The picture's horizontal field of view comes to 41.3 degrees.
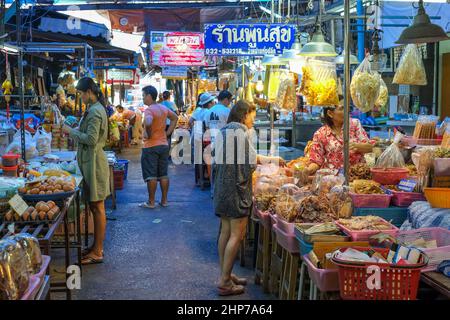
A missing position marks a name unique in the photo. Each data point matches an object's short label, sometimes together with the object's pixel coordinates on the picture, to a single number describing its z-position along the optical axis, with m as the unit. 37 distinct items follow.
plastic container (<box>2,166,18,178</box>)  6.54
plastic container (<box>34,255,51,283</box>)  3.48
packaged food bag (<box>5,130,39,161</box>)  8.45
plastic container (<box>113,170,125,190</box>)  12.36
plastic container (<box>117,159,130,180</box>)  12.67
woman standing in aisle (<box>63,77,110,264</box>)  7.15
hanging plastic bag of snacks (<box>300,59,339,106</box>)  6.72
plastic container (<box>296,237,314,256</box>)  4.53
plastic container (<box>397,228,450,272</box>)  4.32
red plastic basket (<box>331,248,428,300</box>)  3.60
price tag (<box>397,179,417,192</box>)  5.64
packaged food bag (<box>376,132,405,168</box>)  6.33
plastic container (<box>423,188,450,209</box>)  4.94
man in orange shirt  10.54
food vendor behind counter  7.05
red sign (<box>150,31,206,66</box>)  15.79
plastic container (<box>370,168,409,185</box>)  6.07
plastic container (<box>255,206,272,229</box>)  6.11
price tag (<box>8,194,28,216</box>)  4.86
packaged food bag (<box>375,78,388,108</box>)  7.47
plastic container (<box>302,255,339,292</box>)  3.95
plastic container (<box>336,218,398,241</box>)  4.60
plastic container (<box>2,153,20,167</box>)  6.55
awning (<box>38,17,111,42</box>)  12.64
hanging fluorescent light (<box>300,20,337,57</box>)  6.43
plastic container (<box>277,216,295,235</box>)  5.11
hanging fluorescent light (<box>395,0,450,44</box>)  5.59
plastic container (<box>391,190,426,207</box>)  5.59
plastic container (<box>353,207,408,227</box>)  5.58
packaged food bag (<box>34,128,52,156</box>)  9.20
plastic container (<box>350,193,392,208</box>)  5.61
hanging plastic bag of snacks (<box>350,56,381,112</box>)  6.08
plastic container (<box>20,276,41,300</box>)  3.13
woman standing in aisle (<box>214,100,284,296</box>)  5.90
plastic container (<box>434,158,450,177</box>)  5.14
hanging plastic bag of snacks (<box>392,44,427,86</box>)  6.42
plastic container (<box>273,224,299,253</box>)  5.05
